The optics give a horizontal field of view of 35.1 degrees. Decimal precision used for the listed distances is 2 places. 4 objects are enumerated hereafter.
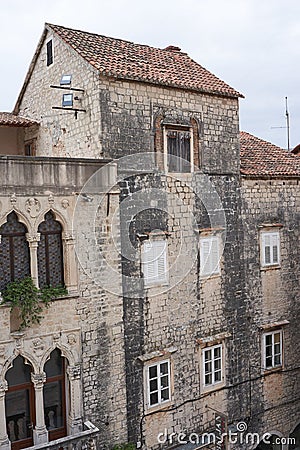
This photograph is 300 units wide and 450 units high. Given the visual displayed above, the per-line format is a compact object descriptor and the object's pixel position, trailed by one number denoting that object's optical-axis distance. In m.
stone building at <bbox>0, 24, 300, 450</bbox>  11.56
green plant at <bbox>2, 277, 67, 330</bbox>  10.93
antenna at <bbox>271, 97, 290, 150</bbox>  27.36
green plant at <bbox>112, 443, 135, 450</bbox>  12.54
